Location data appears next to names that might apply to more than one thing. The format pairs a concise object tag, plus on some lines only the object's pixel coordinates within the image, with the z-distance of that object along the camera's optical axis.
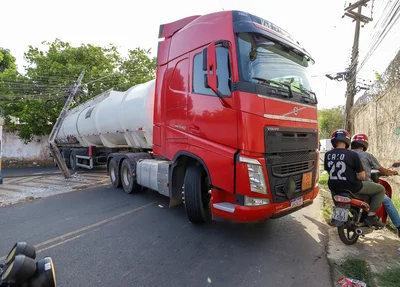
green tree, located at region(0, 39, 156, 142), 16.09
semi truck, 3.31
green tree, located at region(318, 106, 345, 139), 36.22
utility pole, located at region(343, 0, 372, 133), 12.40
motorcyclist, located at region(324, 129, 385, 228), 3.59
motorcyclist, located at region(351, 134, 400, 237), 3.76
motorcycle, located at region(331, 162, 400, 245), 3.54
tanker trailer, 6.64
